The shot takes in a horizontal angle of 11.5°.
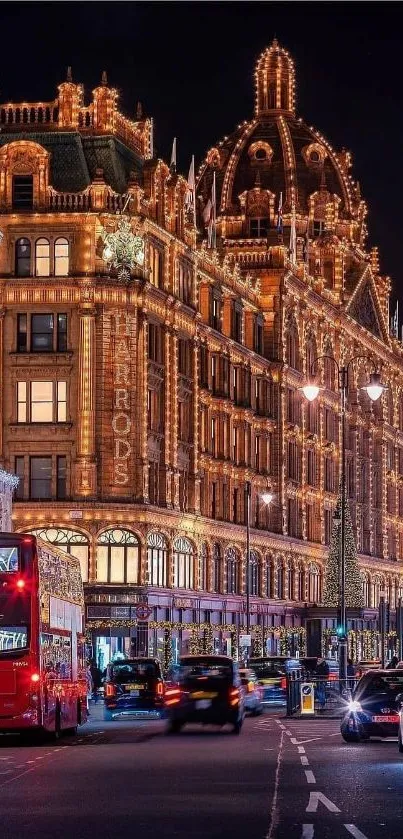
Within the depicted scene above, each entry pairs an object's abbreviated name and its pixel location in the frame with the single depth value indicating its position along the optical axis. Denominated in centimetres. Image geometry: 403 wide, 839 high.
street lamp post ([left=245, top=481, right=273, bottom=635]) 9788
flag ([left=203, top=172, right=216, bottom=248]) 11238
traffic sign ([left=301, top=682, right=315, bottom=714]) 6194
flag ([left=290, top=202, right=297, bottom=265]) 12734
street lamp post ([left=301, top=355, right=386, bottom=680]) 6300
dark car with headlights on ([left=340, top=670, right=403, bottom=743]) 4203
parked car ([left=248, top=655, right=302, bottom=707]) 7188
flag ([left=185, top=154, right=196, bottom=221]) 10312
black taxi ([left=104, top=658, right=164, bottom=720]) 5844
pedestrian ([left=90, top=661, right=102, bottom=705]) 8544
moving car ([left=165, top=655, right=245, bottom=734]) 4909
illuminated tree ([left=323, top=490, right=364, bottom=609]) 12056
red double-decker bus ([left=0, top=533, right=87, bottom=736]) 4041
